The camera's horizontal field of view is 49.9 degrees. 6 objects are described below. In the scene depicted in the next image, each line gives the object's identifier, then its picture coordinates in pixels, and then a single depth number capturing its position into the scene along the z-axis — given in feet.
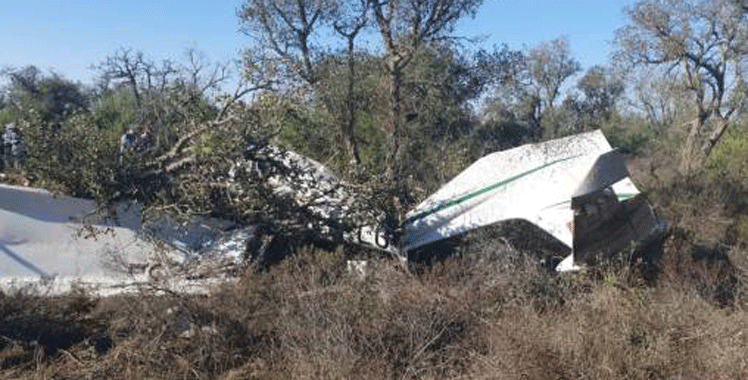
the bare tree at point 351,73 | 43.52
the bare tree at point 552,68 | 123.13
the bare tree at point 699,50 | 63.26
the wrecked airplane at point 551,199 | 24.62
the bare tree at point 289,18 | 50.06
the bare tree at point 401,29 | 46.60
